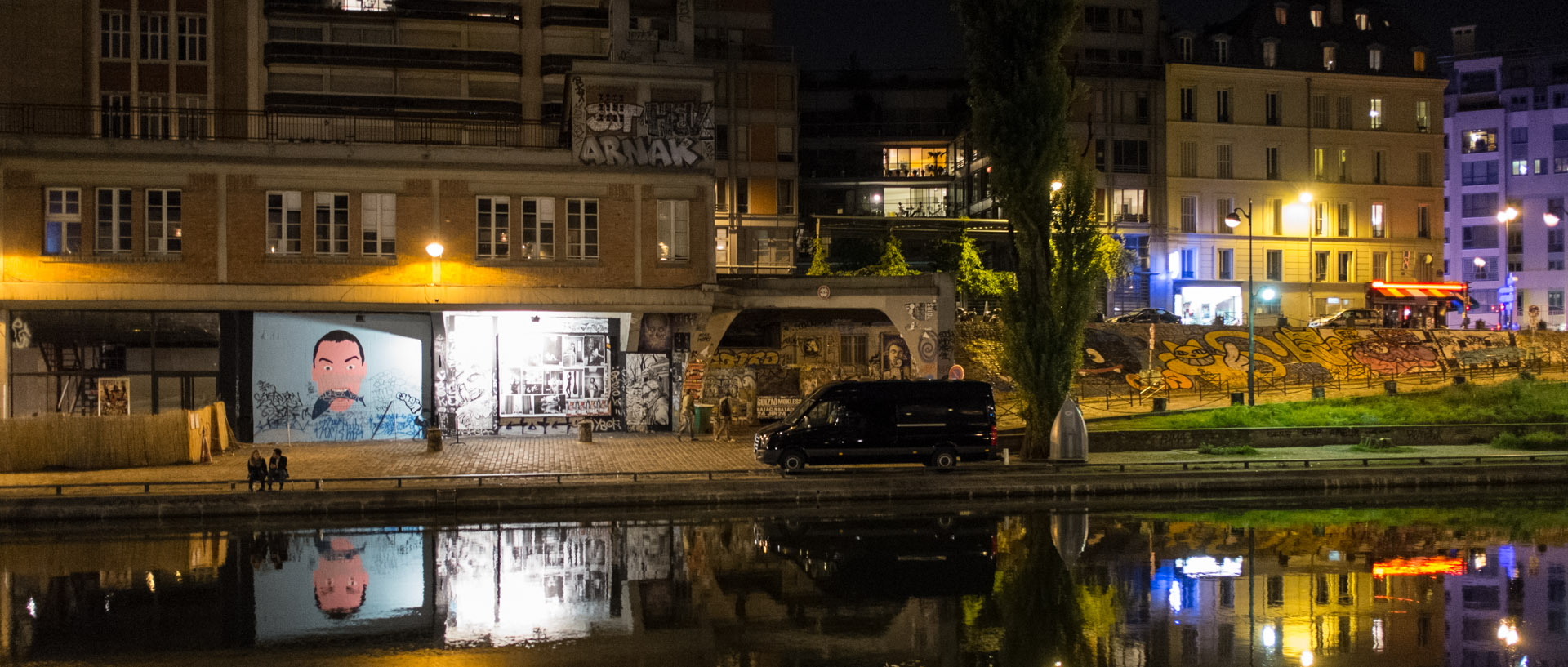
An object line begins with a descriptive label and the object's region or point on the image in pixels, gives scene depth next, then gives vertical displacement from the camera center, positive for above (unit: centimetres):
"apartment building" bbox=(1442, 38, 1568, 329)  7594 +1140
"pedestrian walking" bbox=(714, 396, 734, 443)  2869 -235
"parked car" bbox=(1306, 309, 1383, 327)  4738 +53
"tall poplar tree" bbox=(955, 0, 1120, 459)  2434 +348
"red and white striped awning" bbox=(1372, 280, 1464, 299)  5522 +207
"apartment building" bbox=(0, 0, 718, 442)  2736 +194
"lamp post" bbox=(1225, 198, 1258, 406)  3086 +52
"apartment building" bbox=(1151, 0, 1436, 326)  6062 +1004
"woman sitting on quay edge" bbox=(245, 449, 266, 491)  1939 -248
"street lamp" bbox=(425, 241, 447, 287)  2847 +182
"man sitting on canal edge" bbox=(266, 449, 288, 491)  1956 -249
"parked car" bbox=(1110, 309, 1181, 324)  4659 +66
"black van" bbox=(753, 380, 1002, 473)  2250 -205
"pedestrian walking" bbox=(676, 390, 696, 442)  2972 -222
